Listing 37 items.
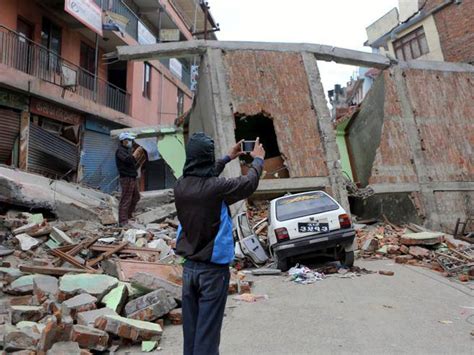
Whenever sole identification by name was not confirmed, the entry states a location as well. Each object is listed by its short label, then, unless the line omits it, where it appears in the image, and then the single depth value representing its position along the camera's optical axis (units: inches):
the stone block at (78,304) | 177.5
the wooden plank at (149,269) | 241.1
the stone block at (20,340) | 144.3
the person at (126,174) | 375.2
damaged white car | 308.5
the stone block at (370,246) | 395.9
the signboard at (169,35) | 1002.1
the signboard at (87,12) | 588.6
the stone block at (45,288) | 198.8
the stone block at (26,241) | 295.7
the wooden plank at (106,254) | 275.2
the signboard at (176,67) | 1091.9
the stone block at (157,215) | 433.4
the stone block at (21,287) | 210.2
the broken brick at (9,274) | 223.0
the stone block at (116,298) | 191.2
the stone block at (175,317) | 194.7
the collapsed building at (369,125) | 491.5
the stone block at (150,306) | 187.8
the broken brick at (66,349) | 141.6
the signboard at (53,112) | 586.2
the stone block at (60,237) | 310.0
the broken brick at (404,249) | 385.2
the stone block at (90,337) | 151.3
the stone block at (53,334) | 142.3
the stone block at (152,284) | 209.0
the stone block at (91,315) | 169.4
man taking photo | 115.2
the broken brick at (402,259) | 365.4
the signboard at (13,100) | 529.0
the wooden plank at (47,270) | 234.5
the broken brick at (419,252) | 375.9
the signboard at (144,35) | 863.8
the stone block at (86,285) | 199.6
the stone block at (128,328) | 162.6
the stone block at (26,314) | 172.6
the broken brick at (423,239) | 392.5
